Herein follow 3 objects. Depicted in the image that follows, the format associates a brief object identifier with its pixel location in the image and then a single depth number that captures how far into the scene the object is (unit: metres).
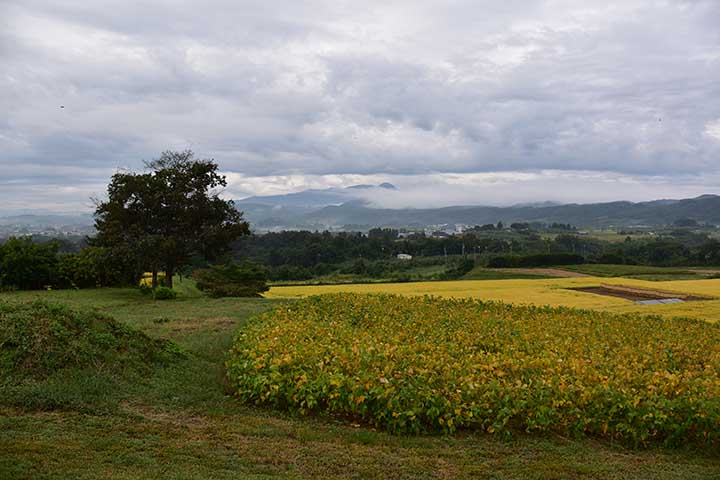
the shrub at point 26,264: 22.55
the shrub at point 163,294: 22.22
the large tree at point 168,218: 24.23
